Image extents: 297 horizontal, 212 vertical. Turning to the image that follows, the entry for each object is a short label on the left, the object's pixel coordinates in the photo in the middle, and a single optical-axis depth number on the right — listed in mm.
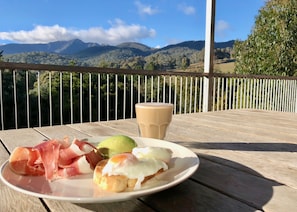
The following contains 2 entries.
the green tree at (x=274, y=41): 8766
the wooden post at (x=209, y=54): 4004
